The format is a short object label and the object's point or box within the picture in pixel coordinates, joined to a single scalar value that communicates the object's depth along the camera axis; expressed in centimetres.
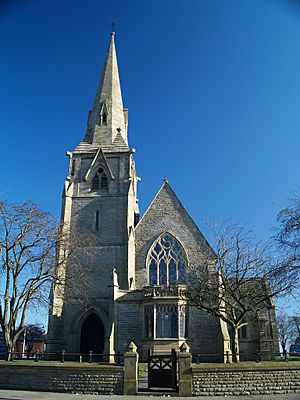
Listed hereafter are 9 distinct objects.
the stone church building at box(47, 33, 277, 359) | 2466
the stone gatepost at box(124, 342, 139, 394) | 1397
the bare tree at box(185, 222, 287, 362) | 1869
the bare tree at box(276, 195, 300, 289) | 1588
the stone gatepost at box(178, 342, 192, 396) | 1379
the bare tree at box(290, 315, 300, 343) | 6303
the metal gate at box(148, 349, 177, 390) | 1453
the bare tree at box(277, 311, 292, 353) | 7088
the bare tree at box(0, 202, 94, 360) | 1834
